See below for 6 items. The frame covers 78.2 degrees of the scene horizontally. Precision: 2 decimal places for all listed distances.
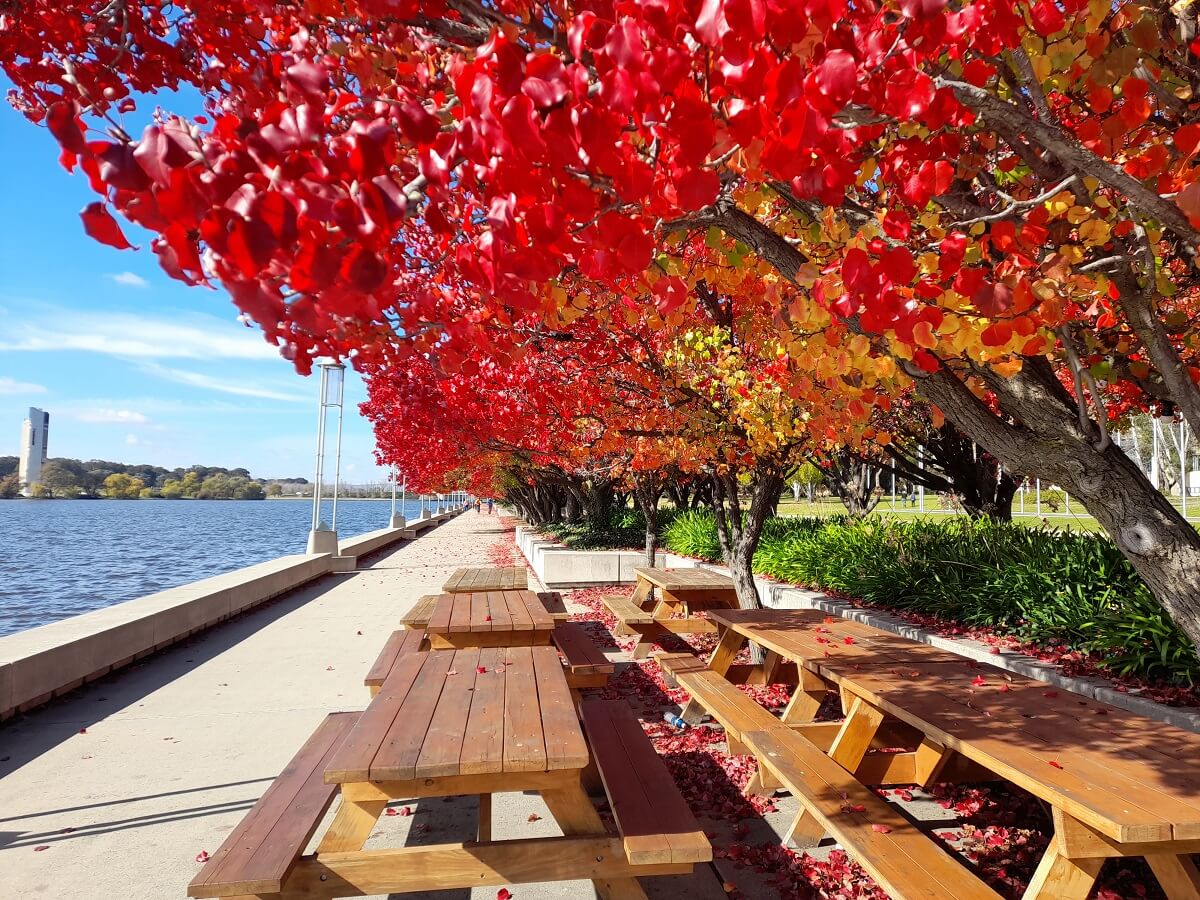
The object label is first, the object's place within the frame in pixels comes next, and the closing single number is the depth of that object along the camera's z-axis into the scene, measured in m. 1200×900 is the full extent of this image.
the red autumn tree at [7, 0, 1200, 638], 1.46
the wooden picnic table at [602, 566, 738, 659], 8.27
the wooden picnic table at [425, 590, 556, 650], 5.80
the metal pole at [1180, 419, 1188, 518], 24.31
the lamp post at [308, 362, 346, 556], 18.41
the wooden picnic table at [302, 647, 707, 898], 2.82
